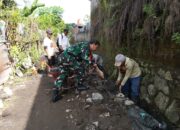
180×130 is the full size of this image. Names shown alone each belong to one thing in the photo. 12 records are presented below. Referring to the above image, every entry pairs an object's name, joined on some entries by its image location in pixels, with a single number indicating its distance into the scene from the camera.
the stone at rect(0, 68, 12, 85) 4.24
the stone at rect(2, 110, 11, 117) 3.13
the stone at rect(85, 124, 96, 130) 2.64
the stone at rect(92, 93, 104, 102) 3.24
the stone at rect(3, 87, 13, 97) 3.75
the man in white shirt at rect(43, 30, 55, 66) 4.51
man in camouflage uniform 3.28
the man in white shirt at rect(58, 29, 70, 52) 4.56
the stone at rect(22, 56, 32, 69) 5.07
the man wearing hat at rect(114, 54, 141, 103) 2.94
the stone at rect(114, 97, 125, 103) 3.11
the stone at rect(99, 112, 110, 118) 2.86
